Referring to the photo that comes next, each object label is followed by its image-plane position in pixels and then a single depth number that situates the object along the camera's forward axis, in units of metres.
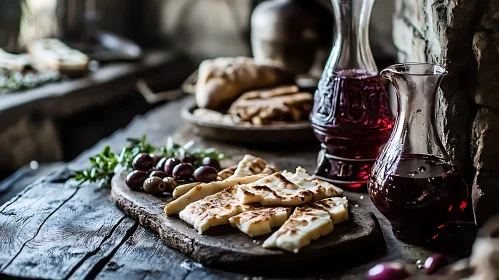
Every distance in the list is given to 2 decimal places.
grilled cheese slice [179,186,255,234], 1.46
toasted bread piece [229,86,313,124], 2.34
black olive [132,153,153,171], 1.87
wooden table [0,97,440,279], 1.34
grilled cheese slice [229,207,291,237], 1.42
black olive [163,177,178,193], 1.74
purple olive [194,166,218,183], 1.77
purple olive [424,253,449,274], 1.30
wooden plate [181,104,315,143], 2.25
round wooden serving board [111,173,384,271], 1.34
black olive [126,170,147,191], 1.75
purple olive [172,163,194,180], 1.80
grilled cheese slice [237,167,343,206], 1.53
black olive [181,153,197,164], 1.92
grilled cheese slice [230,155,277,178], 1.80
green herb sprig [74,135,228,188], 1.91
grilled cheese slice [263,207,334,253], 1.34
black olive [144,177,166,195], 1.72
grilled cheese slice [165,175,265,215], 1.57
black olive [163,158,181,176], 1.84
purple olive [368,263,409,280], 1.23
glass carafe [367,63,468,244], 1.40
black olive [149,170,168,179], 1.80
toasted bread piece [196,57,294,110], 2.56
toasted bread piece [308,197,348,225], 1.49
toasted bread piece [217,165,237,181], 1.82
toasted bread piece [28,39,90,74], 3.51
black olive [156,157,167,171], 1.86
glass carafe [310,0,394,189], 1.80
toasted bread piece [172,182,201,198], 1.67
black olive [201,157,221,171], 1.90
